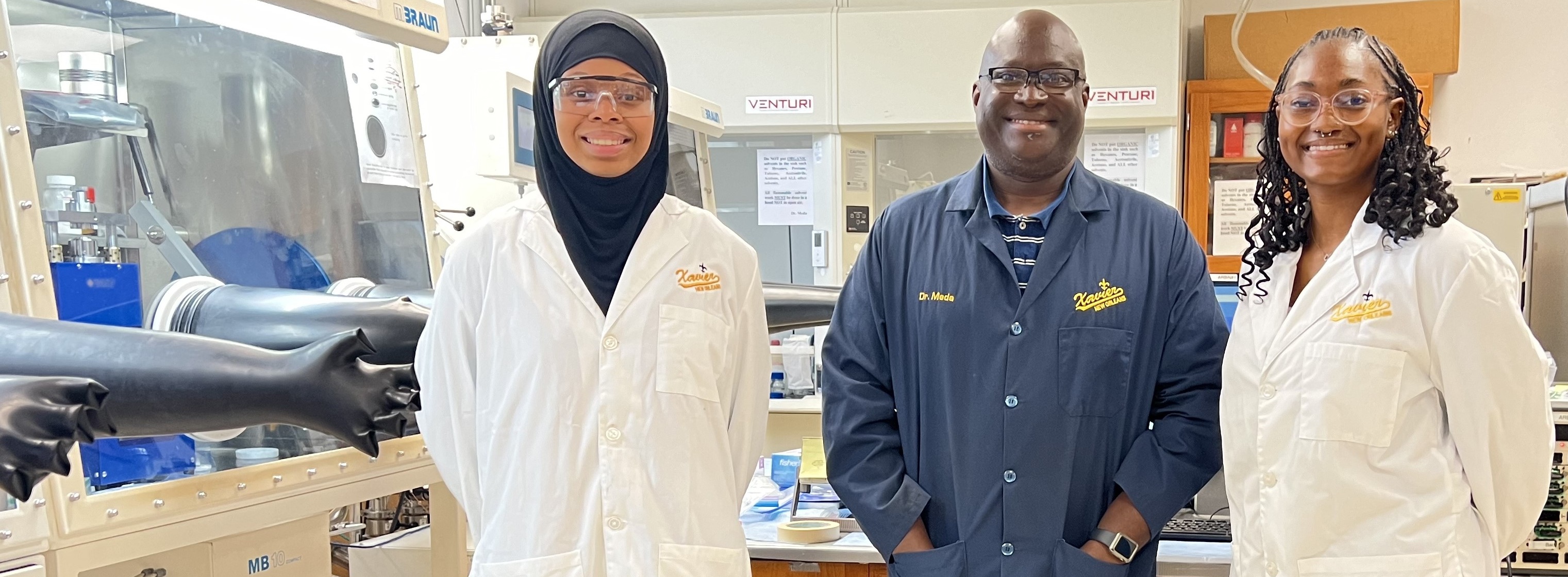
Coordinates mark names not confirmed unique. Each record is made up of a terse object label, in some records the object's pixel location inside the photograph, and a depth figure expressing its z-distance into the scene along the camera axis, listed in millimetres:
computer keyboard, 2139
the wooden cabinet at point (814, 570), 2178
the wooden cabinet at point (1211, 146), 3842
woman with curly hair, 1236
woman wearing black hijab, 1264
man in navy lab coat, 1441
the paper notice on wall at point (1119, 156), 3781
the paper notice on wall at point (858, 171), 3852
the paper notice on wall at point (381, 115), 1707
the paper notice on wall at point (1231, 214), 3891
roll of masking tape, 2186
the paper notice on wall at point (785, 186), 3893
